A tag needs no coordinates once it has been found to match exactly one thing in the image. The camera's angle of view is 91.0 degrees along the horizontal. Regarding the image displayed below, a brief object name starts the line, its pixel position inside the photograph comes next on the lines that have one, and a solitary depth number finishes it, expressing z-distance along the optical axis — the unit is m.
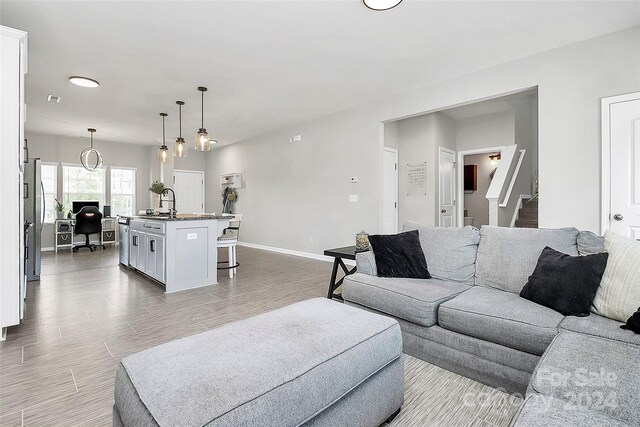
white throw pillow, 1.65
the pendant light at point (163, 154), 5.22
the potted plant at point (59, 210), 7.20
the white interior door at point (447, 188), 5.91
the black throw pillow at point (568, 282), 1.79
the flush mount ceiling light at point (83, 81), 4.18
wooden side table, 3.17
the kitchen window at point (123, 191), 8.25
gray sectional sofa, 1.35
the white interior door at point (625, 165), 2.96
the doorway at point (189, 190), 9.12
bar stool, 4.55
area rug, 1.58
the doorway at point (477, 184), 8.23
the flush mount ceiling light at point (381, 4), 2.58
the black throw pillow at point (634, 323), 1.53
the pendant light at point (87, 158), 6.78
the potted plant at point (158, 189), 4.87
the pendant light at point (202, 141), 4.14
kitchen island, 3.82
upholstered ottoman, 0.93
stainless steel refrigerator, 3.90
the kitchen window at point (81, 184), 7.58
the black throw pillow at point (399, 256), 2.64
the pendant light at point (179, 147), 4.71
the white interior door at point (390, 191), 5.76
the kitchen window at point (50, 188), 7.28
